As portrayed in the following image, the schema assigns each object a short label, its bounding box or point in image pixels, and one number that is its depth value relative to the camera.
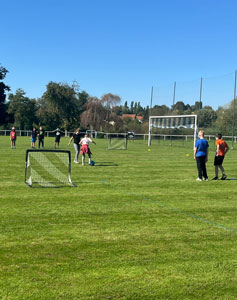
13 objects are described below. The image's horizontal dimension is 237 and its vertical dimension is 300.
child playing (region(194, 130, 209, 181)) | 14.10
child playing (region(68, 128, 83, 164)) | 20.38
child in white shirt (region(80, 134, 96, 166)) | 18.67
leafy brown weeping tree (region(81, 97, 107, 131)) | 87.81
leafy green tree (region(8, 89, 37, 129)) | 90.88
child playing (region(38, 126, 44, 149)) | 31.41
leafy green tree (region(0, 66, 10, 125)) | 80.12
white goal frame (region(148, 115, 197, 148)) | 36.00
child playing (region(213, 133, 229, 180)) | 14.70
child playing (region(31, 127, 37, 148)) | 31.11
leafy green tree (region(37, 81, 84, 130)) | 89.12
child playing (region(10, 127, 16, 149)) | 30.05
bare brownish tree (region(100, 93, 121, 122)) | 89.75
